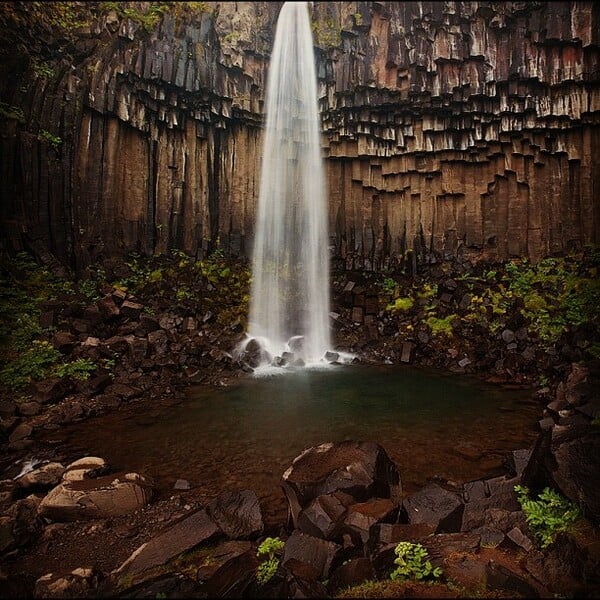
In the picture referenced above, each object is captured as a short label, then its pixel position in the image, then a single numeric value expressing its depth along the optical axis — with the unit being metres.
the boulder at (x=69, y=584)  3.49
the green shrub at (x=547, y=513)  3.79
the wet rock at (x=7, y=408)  8.38
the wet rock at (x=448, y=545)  3.56
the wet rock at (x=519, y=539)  3.61
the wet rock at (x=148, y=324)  13.32
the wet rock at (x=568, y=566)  2.93
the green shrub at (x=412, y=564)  3.27
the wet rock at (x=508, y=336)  14.00
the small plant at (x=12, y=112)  13.46
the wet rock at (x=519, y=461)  5.18
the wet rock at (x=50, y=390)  9.30
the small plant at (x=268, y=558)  3.45
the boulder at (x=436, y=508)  4.26
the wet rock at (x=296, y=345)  16.45
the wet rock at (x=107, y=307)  13.09
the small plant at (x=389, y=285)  18.88
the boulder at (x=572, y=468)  3.93
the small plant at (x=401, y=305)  17.66
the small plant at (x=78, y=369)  10.41
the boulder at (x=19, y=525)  4.37
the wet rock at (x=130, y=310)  13.70
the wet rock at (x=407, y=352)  15.20
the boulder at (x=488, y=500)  4.36
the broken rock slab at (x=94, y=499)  4.91
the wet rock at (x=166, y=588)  3.12
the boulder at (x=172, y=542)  3.84
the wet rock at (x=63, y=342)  11.08
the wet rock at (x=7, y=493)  5.21
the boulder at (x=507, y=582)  2.91
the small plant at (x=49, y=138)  14.38
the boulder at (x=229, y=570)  3.17
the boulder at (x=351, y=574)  3.25
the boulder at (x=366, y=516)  3.83
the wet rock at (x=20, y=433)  7.53
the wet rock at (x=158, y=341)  12.72
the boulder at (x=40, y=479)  5.65
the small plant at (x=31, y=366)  9.76
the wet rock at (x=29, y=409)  8.66
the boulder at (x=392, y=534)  3.78
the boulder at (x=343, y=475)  4.57
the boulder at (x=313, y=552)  3.51
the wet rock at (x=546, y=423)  7.49
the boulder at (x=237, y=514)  4.38
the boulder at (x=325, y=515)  3.92
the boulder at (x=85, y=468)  5.68
